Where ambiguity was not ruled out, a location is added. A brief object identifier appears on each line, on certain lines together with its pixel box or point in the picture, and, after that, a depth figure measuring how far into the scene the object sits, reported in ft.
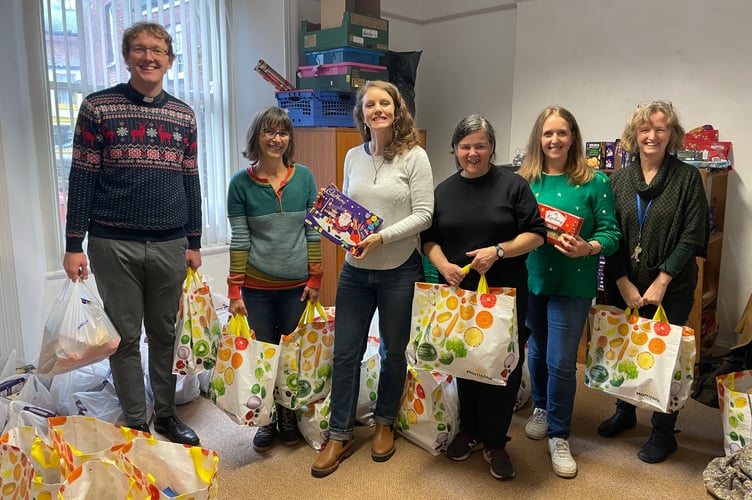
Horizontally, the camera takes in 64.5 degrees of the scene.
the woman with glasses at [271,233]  7.02
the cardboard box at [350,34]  11.06
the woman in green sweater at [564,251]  6.76
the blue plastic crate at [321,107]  11.19
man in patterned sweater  6.60
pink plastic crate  11.05
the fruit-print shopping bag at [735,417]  6.53
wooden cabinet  11.19
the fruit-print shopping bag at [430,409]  7.24
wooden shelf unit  9.50
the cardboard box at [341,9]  11.25
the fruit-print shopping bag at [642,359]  6.55
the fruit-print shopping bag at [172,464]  4.99
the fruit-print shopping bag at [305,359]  7.18
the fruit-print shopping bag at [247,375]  6.95
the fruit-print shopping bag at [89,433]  5.51
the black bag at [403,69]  12.12
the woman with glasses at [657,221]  6.77
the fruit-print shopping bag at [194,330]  7.46
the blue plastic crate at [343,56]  11.18
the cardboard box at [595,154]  10.82
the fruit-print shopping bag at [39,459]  4.76
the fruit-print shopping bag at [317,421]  7.42
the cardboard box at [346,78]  11.06
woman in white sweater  6.49
